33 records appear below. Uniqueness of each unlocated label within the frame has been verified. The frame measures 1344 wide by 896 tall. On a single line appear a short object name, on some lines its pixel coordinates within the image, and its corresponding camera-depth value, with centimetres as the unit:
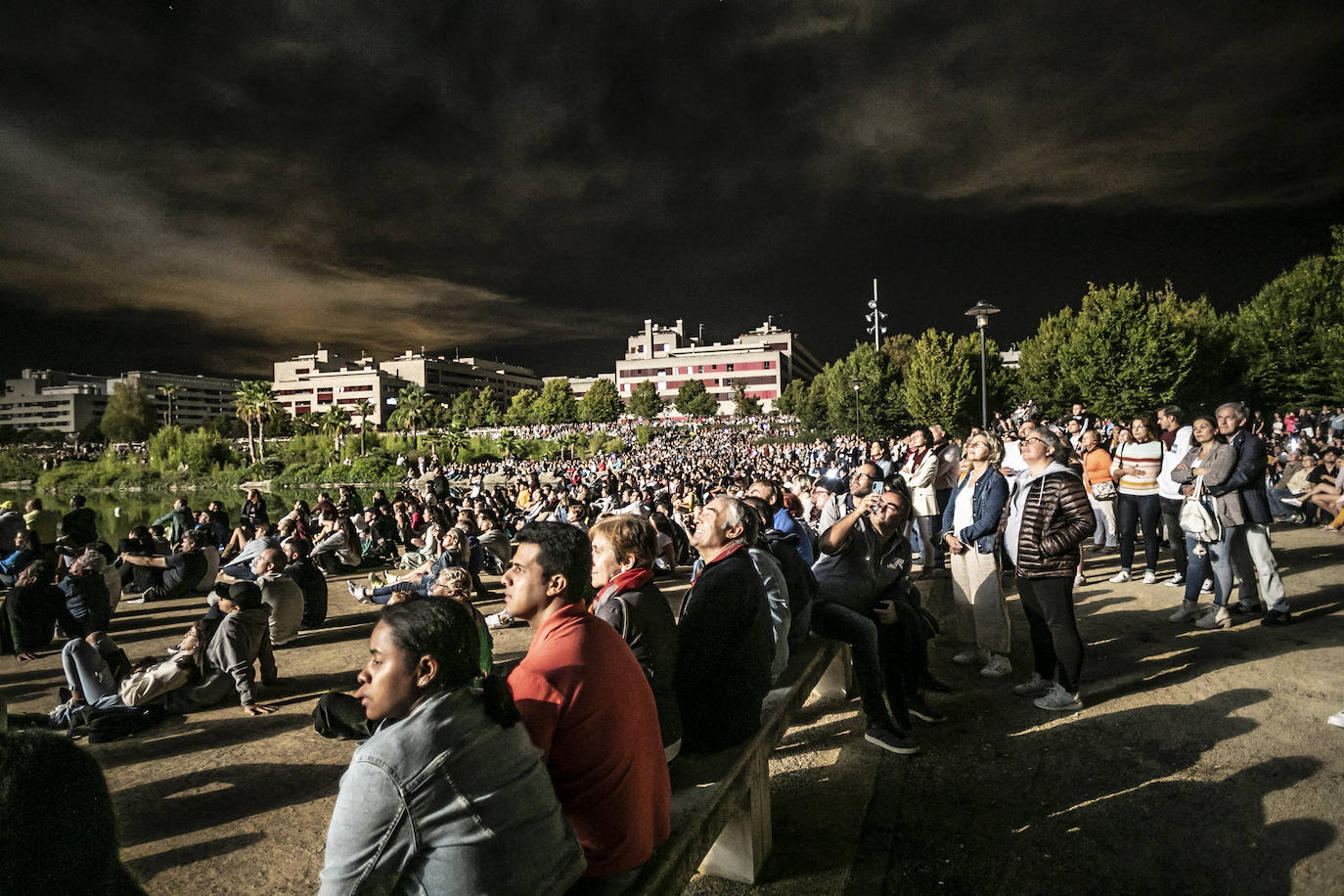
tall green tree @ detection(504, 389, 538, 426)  8900
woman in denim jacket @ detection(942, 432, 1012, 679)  486
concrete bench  211
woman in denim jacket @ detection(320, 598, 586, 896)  137
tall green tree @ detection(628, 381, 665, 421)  8550
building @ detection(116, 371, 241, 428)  14459
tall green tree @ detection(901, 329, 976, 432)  3872
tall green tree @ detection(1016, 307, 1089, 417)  3641
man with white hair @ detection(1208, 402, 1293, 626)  520
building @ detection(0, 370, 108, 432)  13625
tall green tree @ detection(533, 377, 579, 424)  8800
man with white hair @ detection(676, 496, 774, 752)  274
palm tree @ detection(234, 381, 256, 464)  5928
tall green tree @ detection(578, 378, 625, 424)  8869
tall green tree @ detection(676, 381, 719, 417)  8594
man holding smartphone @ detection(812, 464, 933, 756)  378
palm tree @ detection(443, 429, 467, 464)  5197
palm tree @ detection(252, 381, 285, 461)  6003
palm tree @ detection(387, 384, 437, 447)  6850
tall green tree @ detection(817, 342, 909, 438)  4453
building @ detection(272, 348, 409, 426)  11331
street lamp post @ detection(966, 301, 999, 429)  1503
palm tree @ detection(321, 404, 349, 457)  6494
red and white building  10394
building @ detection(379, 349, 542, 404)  12088
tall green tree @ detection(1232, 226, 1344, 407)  2525
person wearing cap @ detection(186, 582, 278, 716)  508
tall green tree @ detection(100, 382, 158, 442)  9156
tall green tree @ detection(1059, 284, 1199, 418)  2983
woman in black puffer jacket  407
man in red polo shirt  180
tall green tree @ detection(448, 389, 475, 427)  8246
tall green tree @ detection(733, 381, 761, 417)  8512
